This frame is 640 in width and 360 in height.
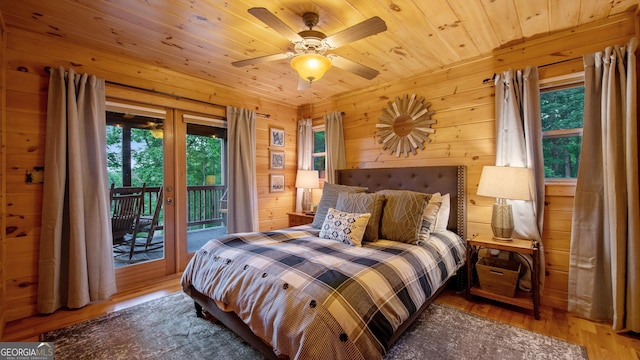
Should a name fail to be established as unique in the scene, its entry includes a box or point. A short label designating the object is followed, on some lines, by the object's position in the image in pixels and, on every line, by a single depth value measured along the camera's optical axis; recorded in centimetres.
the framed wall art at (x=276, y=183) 421
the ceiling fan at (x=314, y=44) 163
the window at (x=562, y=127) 238
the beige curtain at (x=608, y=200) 199
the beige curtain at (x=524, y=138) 242
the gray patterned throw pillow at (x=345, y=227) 229
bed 131
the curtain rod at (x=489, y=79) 269
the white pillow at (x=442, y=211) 266
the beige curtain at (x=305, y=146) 441
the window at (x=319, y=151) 436
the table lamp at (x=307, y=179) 399
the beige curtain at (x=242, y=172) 362
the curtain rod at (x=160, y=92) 268
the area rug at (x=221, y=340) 178
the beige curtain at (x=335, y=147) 393
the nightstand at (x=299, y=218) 372
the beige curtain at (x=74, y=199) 236
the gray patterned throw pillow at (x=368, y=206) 242
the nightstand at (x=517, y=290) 221
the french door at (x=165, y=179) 290
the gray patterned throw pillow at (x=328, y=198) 295
